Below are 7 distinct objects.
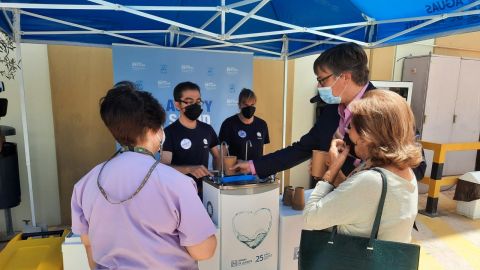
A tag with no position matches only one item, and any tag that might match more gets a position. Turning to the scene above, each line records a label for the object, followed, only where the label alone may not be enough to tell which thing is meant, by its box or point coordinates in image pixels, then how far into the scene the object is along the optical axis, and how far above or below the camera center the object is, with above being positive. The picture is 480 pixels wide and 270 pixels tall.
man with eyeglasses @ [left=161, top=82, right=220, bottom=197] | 2.31 -0.38
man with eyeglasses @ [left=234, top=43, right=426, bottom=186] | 1.37 +0.01
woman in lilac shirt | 0.90 -0.36
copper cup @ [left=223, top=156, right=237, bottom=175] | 1.82 -0.46
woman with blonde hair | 0.96 -0.28
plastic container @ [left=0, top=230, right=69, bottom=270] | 1.70 -1.02
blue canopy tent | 2.18 +0.58
